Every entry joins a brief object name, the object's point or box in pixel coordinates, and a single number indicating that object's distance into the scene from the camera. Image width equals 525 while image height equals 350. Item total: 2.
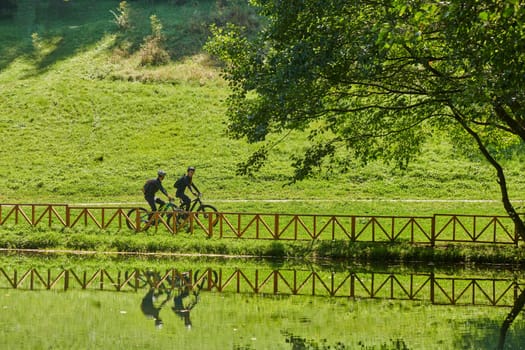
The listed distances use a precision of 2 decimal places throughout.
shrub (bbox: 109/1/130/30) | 69.19
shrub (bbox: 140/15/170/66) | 63.56
